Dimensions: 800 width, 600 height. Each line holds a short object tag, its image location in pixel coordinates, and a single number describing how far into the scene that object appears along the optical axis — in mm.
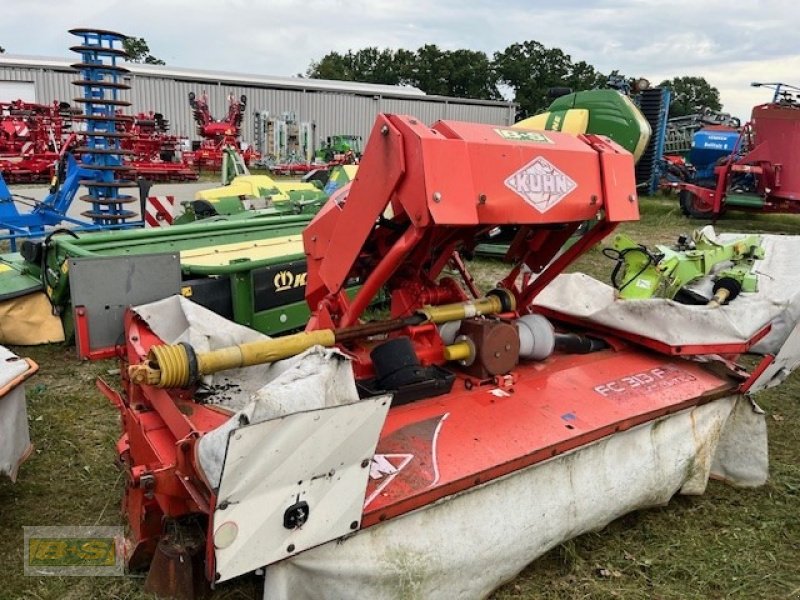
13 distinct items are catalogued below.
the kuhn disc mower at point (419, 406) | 1838
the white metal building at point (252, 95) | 23203
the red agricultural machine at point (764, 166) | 10336
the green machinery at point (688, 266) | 4258
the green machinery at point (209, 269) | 4172
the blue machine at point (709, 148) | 12500
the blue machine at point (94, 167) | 5891
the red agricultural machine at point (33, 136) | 14891
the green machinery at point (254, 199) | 6598
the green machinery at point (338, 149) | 17250
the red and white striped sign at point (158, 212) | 7031
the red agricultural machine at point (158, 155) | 16297
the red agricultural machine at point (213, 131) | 14931
